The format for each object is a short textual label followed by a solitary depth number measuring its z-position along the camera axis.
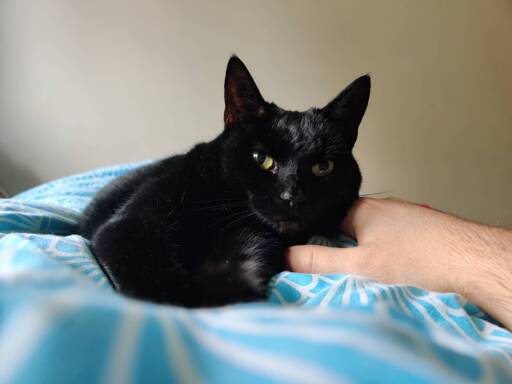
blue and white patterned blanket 0.12
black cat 0.25
